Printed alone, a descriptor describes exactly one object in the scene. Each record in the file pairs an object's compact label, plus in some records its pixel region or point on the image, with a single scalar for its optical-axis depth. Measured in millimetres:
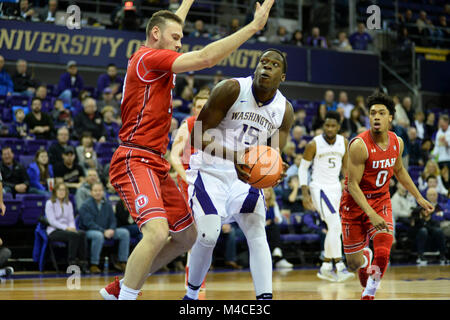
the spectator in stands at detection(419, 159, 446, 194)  14839
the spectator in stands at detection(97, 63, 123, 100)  15633
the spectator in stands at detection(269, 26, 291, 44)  19531
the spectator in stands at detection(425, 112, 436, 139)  18578
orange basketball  4969
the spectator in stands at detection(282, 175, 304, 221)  13383
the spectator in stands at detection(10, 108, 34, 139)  13148
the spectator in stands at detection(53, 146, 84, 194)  12172
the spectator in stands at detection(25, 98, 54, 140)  13188
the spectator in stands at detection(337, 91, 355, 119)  17969
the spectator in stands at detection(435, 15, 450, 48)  21697
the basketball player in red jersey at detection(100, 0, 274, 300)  4605
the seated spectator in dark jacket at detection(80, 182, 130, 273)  11156
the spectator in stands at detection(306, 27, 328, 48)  20141
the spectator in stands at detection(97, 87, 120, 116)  14773
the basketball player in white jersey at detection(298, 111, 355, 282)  10117
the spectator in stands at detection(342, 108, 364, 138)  15679
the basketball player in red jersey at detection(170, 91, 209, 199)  7434
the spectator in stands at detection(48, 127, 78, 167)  12406
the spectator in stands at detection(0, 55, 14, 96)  14469
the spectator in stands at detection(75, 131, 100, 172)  12602
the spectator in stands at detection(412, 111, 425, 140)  18250
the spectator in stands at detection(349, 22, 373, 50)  20594
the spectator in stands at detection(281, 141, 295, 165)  13898
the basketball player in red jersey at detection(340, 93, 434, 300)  6578
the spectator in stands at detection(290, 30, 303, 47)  19700
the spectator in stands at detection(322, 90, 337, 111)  17312
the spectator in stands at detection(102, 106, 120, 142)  14009
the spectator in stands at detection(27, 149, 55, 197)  11812
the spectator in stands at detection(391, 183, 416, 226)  13938
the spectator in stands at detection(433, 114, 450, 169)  16812
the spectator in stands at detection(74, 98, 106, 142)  13633
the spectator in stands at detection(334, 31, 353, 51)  20422
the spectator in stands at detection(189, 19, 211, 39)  18203
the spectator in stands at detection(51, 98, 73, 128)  14125
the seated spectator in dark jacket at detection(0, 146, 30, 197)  11555
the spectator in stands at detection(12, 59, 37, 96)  14805
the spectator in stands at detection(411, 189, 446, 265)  13531
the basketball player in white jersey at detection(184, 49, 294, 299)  5332
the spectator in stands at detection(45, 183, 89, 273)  10922
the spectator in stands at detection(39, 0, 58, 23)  16237
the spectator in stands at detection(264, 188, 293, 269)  12383
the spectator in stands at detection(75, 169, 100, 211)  11586
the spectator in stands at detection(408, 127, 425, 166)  16719
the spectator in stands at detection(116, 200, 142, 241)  11703
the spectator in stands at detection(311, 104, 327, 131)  16312
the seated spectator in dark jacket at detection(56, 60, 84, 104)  15242
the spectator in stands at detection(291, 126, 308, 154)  15109
